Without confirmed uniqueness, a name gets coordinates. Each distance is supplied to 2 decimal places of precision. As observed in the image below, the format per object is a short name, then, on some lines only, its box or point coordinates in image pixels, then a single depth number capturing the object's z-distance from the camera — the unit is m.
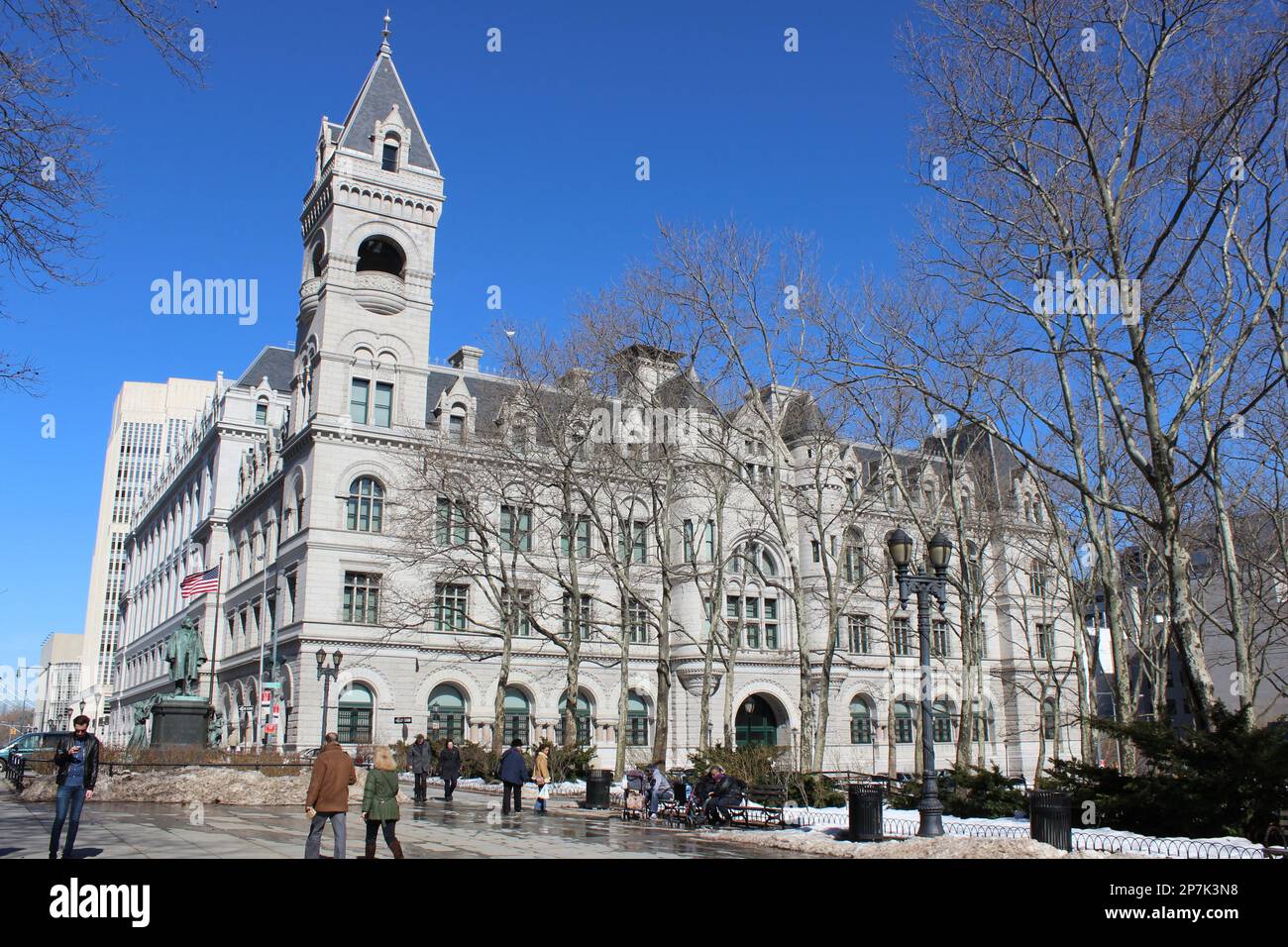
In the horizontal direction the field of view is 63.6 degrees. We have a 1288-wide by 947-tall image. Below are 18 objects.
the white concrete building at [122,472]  154.62
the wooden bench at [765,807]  21.38
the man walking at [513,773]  23.67
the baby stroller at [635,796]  23.75
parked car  39.13
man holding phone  12.97
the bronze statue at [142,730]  30.63
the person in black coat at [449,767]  26.60
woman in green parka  12.96
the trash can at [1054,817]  15.05
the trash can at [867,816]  17.53
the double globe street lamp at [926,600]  16.62
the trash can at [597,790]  25.80
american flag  48.38
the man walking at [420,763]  26.08
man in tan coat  12.44
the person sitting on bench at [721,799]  21.52
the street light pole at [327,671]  38.16
